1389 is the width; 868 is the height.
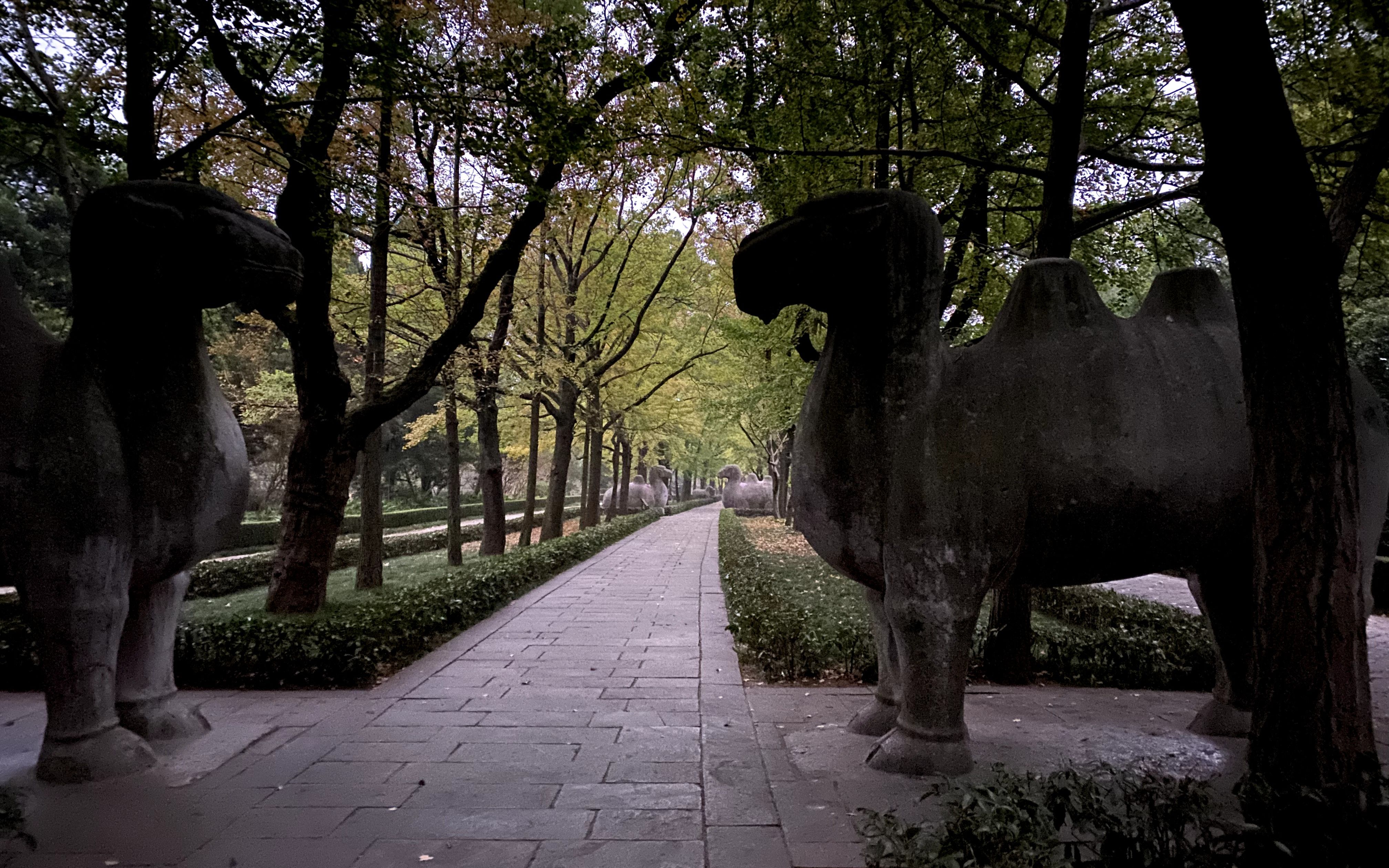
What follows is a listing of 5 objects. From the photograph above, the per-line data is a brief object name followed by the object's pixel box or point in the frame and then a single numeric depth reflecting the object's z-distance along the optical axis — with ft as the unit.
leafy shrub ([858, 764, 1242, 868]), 7.18
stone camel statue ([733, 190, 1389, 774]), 11.32
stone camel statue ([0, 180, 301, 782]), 11.37
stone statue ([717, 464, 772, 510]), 121.70
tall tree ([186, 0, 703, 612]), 21.61
